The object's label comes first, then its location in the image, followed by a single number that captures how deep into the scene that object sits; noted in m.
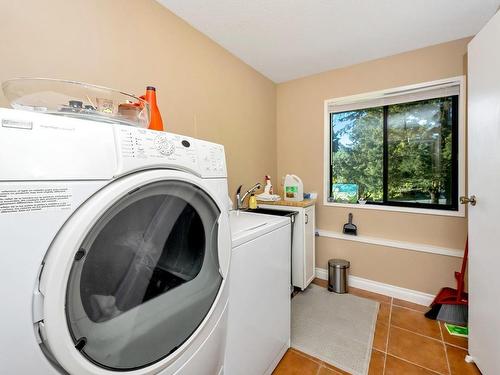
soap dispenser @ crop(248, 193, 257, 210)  2.06
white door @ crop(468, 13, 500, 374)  1.17
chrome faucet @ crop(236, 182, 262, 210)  2.01
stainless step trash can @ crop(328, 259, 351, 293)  2.25
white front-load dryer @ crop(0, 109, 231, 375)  0.45
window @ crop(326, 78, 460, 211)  2.02
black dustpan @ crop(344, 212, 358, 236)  2.35
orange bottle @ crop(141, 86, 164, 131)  1.03
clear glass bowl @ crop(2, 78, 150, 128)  0.78
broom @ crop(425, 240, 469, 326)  1.74
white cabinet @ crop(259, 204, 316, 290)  2.16
